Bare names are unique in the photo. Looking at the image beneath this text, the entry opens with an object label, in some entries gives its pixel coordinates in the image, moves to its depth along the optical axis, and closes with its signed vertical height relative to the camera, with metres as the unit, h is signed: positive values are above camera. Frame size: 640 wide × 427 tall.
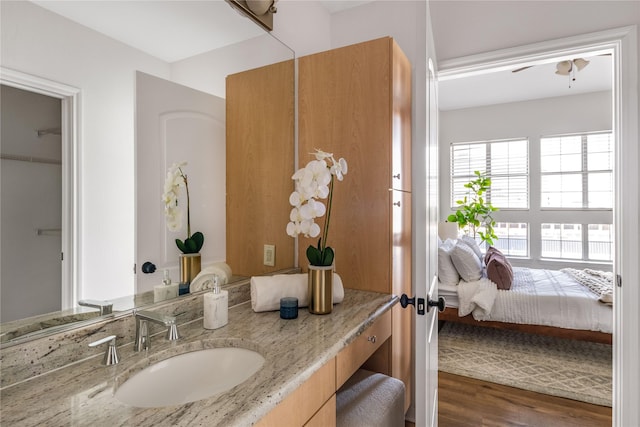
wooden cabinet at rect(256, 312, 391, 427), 0.80 -0.51
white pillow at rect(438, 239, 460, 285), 3.37 -0.59
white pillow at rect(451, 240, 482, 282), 3.34 -0.52
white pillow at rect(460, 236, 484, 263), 4.00 -0.40
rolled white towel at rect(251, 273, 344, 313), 1.36 -0.33
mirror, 0.82 +0.34
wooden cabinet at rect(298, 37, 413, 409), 1.67 +0.33
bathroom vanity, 0.66 -0.41
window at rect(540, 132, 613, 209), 4.83 +0.61
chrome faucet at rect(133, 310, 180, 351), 0.97 -0.33
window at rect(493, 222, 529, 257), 5.29 -0.42
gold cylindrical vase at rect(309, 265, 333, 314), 1.33 -0.31
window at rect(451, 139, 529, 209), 5.32 +0.72
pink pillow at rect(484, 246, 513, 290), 3.20 -0.59
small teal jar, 1.29 -0.37
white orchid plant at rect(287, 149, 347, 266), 1.31 +0.05
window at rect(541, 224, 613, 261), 4.81 -0.44
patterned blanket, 2.82 -0.68
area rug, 2.42 -1.27
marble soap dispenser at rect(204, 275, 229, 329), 1.16 -0.34
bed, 2.81 -0.84
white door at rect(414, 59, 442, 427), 1.18 -0.34
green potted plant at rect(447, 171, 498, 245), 5.25 -0.02
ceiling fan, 3.30 +1.46
